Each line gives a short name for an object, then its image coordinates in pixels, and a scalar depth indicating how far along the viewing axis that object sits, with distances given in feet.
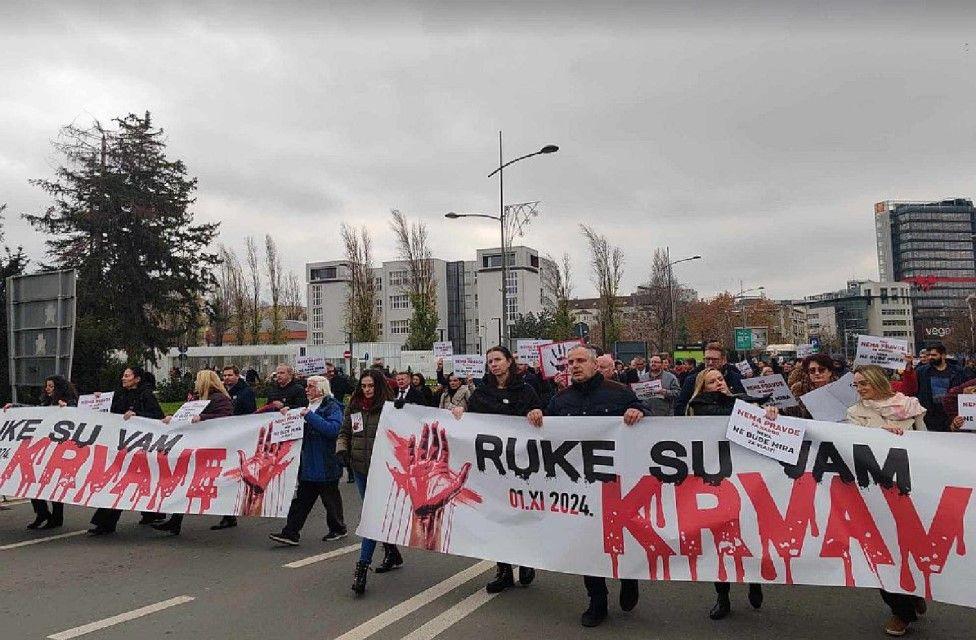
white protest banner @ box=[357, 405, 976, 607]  14.99
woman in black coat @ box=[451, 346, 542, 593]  19.84
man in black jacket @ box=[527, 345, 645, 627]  17.53
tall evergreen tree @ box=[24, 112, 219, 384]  121.90
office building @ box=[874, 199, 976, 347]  602.44
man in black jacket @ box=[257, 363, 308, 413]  28.22
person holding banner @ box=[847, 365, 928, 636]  16.96
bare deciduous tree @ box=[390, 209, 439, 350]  196.44
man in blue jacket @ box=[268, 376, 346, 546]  24.62
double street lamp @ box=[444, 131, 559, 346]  78.33
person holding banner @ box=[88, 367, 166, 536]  27.89
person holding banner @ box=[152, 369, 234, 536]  27.71
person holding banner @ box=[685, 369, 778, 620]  19.19
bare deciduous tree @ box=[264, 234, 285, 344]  236.02
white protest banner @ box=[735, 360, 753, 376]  52.40
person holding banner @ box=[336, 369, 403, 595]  22.70
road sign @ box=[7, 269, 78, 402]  36.45
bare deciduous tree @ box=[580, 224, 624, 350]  193.16
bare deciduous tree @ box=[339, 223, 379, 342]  208.85
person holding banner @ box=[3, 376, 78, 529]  28.35
